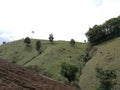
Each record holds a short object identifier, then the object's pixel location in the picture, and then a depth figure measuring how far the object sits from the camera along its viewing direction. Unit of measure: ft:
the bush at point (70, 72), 202.33
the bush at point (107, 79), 170.33
